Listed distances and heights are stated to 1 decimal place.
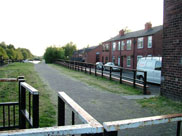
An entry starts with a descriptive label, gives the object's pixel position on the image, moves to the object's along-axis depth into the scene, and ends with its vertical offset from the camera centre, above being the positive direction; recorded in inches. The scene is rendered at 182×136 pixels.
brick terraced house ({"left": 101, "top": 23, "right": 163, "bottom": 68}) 1122.4 +98.5
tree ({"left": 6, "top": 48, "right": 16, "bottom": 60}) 3175.9 +109.8
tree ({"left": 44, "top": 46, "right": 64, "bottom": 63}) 1971.0 +60.0
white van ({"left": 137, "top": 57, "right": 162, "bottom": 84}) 525.7 -20.4
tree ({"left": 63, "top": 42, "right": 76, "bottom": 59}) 3609.7 +216.3
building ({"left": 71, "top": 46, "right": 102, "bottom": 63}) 2038.6 +64.8
